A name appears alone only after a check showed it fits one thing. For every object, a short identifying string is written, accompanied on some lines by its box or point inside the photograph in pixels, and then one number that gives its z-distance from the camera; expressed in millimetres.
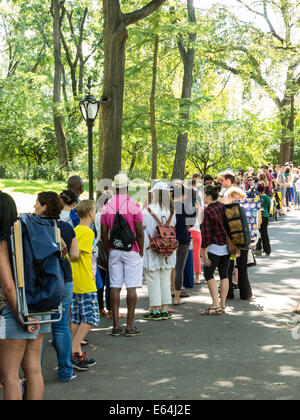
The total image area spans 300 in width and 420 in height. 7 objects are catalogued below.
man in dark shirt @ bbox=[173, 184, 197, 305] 9469
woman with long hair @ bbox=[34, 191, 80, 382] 5500
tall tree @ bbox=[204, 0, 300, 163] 29281
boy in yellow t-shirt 6465
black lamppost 14352
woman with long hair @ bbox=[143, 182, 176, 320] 8469
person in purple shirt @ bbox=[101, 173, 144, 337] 7637
